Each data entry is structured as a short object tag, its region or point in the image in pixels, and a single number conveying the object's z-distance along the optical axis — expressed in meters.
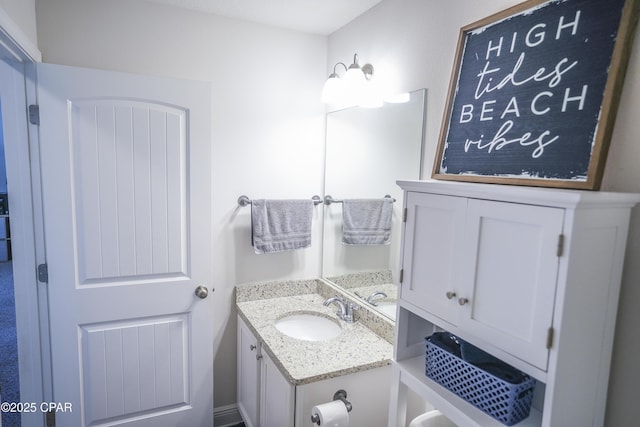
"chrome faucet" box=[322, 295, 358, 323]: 1.95
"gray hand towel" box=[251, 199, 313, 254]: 2.12
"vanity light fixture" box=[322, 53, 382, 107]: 1.82
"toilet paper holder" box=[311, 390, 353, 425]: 1.45
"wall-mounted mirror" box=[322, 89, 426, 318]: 1.66
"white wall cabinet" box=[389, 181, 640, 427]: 0.81
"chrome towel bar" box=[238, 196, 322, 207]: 2.16
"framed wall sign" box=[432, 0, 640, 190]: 0.89
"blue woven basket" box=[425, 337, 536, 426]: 0.93
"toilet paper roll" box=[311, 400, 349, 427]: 1.33
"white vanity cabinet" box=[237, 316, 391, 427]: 1.45
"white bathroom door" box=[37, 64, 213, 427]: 1.69
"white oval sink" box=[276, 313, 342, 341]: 1.99
